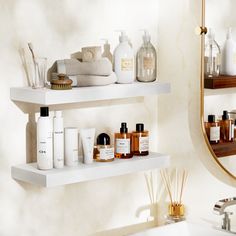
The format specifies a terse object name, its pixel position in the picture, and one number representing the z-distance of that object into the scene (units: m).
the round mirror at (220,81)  2.24
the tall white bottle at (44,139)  2.08
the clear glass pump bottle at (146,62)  2.34
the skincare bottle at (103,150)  2.24
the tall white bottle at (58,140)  2.11
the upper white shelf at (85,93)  2.01
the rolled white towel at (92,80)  2.15
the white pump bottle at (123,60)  2.27
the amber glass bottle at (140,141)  2.33
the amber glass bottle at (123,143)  2.29
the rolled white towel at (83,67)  2.14
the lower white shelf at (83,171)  2.06
